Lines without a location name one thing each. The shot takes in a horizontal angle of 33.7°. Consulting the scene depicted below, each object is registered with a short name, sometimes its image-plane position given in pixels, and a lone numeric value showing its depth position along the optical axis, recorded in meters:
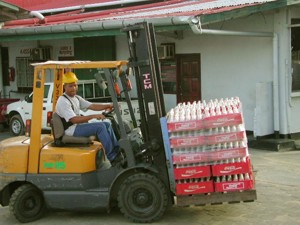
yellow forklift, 6.21
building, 11.39
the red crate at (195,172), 5.96
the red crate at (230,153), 5.89
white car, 14.37
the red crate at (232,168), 5.92
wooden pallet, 5.95
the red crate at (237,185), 5.93
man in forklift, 6.38
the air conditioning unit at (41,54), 18.11
